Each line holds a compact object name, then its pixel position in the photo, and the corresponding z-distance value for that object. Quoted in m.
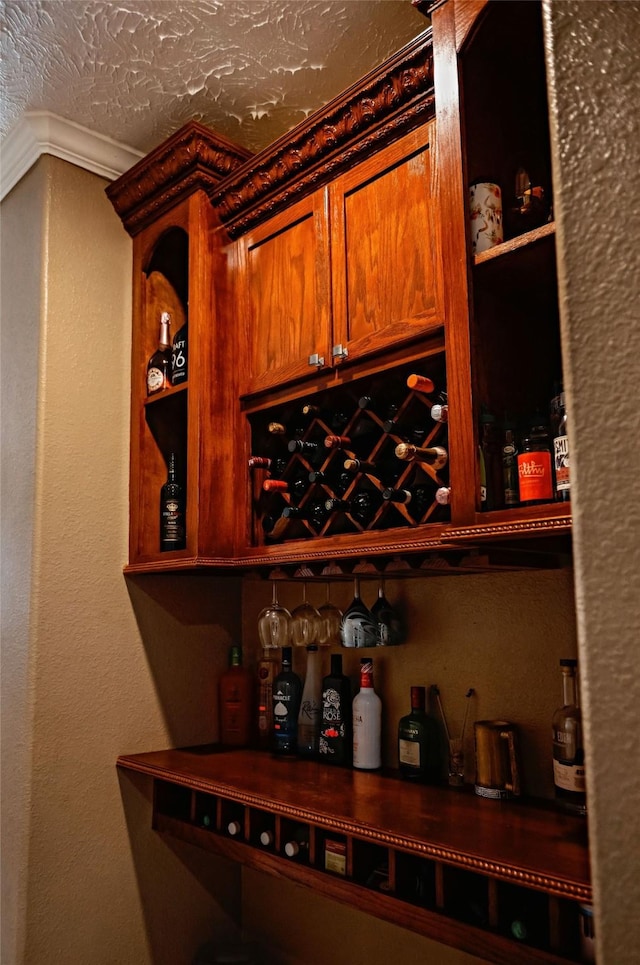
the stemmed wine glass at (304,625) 2.08
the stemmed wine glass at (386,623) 1.92
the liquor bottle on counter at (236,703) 2.38
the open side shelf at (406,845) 1.28
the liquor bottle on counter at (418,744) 1.85
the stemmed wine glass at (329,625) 2.07
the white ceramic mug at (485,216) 1.50
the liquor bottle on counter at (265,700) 2.31
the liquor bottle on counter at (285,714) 2.19
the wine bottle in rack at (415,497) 1.69
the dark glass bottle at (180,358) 2.27
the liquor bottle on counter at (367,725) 1.96
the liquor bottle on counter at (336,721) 2.05
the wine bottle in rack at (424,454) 1.60
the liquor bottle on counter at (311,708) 2.16
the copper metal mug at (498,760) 1.69
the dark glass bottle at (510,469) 1.44
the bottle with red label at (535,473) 1.38
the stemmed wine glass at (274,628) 2.12
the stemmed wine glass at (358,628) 1.89
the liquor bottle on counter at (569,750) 1.53
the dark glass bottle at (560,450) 1.35
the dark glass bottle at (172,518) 2.21
